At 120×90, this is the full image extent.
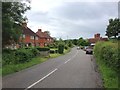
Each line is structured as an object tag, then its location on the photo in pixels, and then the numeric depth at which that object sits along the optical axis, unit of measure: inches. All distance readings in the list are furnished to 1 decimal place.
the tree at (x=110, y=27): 1248.4
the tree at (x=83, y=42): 2107.0
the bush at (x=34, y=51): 554.7
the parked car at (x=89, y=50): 896.8
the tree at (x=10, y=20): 403.7
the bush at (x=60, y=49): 910.3
